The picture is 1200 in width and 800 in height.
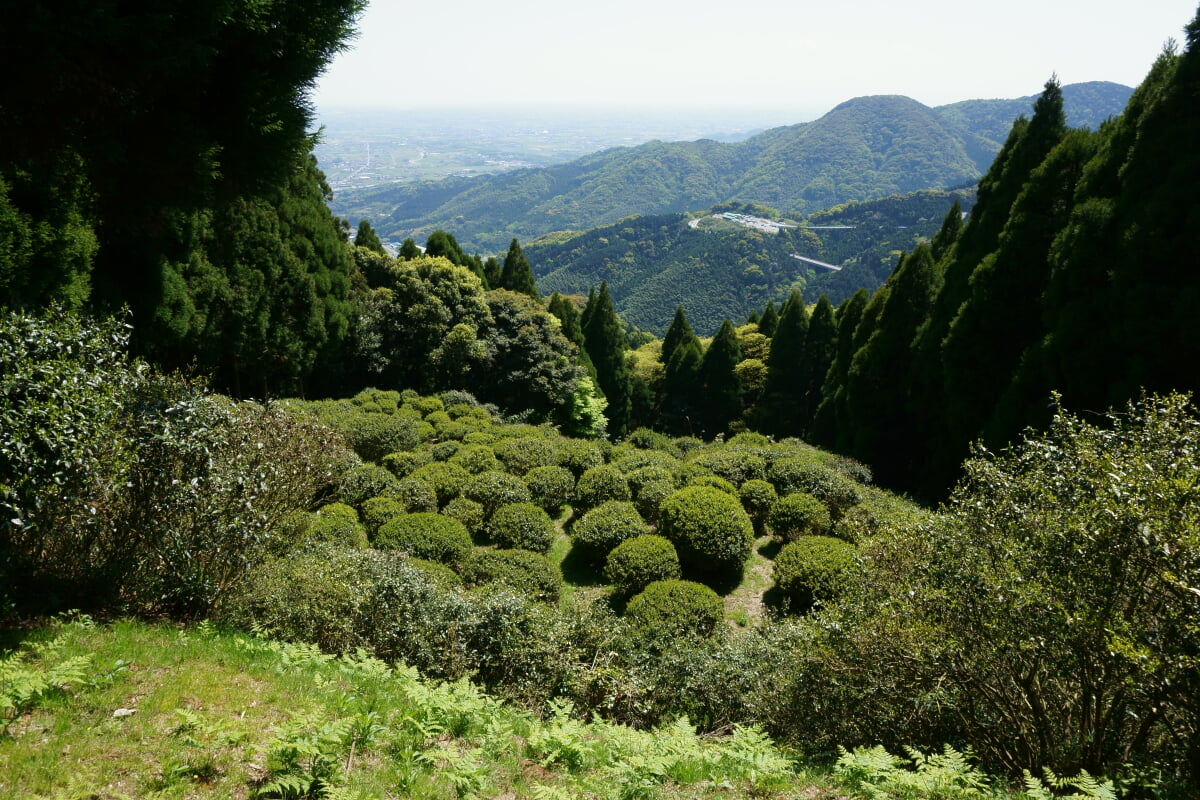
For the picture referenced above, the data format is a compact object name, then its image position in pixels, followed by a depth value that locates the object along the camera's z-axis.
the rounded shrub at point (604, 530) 11.38
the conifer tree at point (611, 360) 34.91
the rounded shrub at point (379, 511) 11.21
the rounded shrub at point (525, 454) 14.73
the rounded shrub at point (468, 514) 11.88
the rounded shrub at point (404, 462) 14.02
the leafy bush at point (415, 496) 12.16
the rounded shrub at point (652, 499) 12.88
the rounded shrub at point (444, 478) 12.75
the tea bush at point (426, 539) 10.23
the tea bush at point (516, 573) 9.59
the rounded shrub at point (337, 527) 9.84
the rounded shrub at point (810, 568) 9.56
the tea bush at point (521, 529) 11.62
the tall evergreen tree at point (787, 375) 31.30
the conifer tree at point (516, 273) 33.34
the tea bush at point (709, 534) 10.99
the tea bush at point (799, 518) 12.34
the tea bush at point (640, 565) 10.30
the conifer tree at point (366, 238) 28.64
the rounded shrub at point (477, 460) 14.02
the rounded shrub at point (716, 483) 13.29
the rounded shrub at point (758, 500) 13.23
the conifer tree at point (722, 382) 33.84
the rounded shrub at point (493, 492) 12.64
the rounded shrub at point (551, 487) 13.58
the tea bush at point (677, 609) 8.79
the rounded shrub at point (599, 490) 13.38
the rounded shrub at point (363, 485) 12.18
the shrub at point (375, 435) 15.16
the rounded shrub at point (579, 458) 15.15
